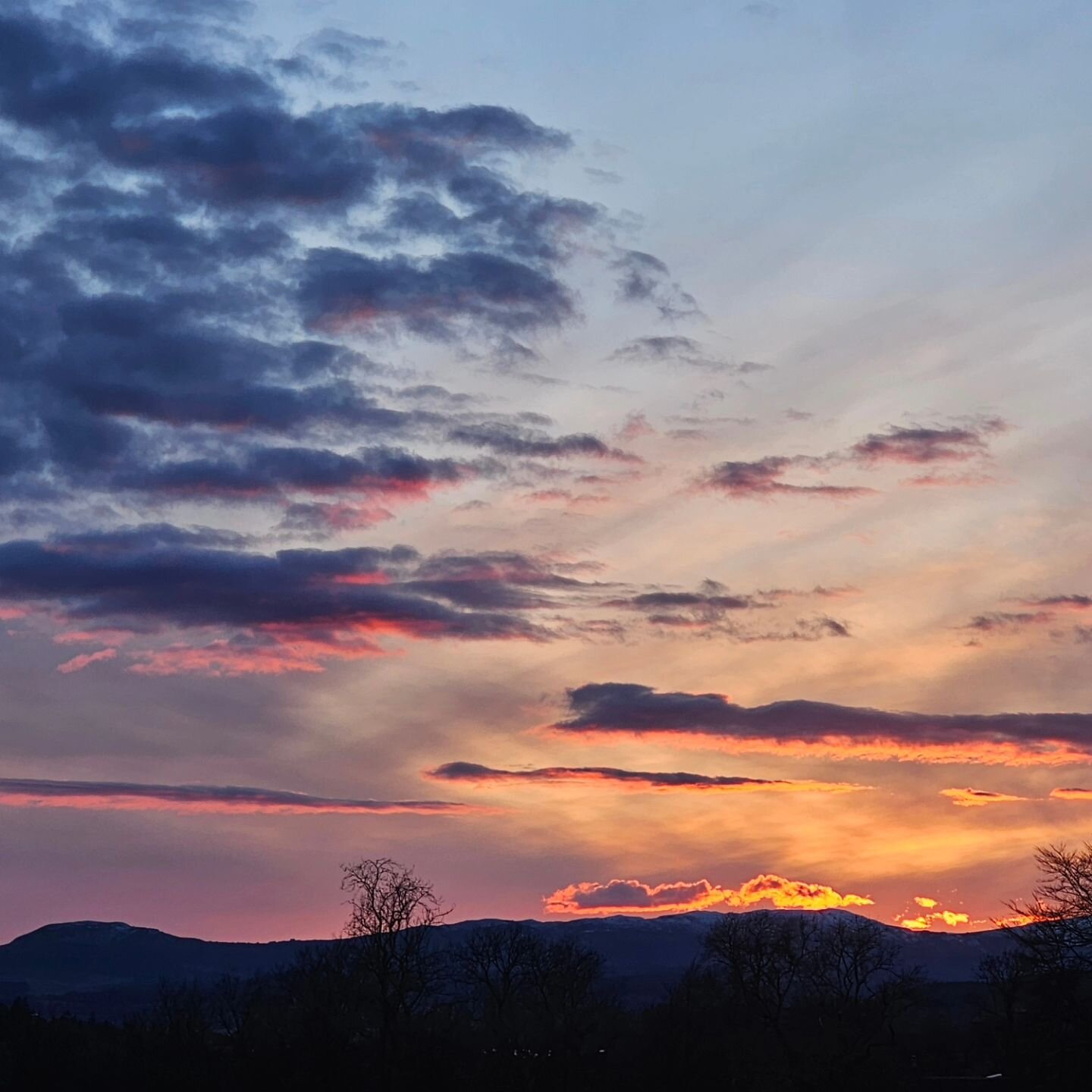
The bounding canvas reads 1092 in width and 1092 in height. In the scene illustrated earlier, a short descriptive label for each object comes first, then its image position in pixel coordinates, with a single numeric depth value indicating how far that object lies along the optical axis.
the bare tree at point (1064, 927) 76.38
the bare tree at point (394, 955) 109.62
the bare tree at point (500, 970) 140.86
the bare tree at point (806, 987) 117.44
